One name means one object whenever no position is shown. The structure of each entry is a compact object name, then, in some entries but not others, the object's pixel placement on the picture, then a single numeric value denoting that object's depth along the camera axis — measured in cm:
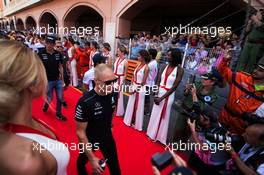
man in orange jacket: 269
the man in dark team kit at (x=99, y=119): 223
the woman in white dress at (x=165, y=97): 383
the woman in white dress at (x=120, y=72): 532
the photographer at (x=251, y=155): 174
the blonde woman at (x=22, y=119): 85
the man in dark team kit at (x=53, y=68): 462
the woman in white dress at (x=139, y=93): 456
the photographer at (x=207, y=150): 220
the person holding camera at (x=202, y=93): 300
